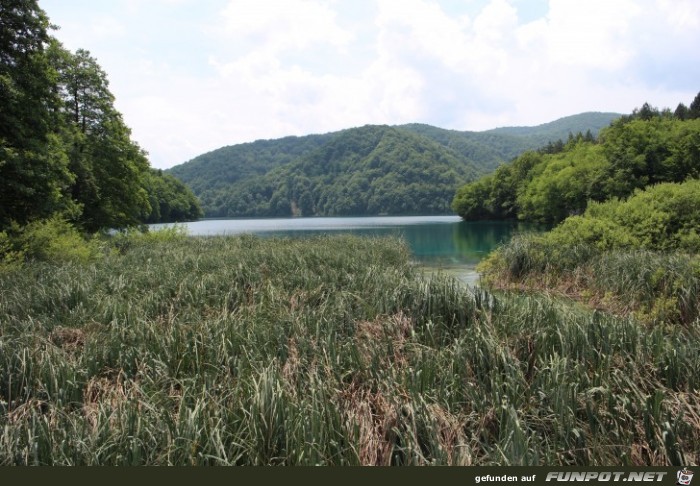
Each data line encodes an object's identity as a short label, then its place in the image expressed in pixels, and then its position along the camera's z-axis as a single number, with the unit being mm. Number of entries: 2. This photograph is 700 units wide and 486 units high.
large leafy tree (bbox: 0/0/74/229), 12734
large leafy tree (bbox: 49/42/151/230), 23875
